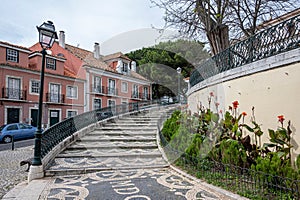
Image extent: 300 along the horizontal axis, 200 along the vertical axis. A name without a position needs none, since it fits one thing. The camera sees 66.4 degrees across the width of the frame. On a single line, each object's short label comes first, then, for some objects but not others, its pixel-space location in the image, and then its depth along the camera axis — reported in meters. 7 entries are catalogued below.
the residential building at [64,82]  17.08
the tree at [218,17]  7.98
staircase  5.57
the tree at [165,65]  18.95
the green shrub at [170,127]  7.24
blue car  13.31
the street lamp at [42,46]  4.96
